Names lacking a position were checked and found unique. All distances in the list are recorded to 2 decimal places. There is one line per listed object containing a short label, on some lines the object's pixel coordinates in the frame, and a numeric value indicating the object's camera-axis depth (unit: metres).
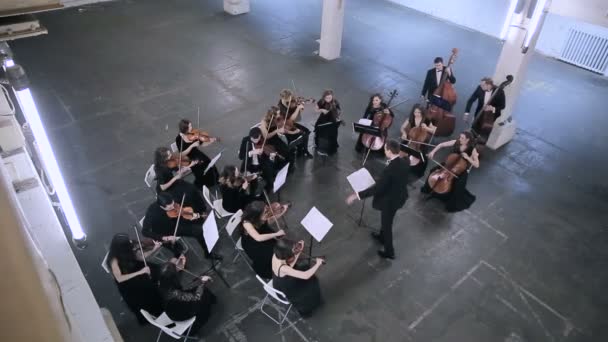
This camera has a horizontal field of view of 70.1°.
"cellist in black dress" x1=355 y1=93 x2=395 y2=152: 6.60
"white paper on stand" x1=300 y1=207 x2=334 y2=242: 4.52
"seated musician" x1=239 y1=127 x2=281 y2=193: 5.86
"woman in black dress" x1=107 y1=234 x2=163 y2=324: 3.95
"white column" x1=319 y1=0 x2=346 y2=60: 9.22
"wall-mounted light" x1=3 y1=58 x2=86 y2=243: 2.91
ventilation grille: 9.86
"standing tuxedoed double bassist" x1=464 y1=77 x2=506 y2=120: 6.58
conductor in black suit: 4.73
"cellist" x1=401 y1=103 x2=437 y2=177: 6.33
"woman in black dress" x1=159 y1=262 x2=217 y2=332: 4.02
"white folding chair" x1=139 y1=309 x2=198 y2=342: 4.06
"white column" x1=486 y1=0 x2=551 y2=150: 6.13
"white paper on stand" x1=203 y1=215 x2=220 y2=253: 4.34
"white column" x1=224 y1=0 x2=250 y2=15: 11.63
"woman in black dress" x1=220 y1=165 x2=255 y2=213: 5.20
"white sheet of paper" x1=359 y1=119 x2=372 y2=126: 6.37
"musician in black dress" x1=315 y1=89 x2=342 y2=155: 6.59
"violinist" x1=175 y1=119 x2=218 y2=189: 5.69
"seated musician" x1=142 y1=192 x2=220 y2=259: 4.75
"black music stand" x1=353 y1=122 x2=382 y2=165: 6.07
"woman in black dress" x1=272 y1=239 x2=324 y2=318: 4.21
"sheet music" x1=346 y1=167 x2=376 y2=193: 5.05
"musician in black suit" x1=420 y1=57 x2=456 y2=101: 7.09
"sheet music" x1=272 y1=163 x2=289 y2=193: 5.28
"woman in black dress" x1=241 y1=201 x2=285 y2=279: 4.62
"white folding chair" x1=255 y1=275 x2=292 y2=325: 4.22
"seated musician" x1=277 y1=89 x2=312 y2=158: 6.42
